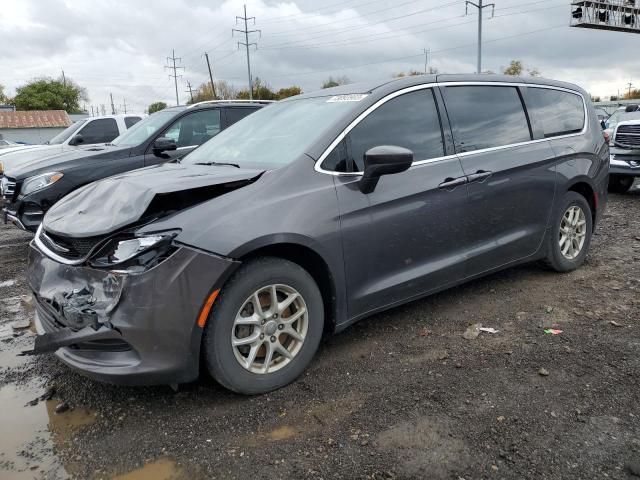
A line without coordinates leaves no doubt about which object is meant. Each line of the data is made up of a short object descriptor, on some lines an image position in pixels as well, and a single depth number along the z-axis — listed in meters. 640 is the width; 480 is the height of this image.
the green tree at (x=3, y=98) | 94.96
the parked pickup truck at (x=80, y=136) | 9.77
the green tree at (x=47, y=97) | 83.94
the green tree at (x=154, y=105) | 94.35
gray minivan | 2.67
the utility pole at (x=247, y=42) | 49.56
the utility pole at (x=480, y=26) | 34.00
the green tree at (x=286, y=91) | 64.38
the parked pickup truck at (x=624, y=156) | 9.73
